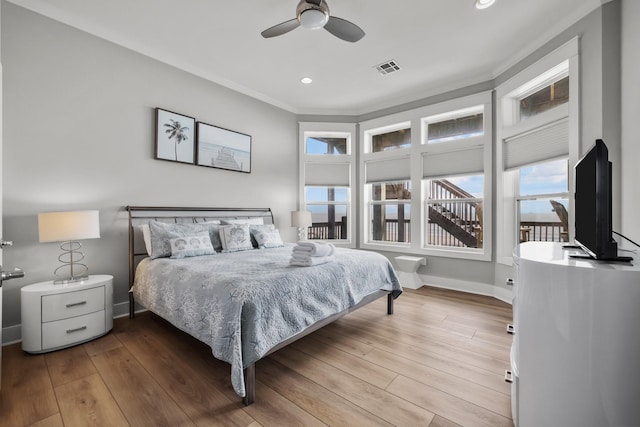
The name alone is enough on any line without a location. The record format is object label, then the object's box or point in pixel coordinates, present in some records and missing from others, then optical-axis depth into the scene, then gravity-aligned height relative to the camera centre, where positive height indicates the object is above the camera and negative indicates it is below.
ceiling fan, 2.22 +1.64
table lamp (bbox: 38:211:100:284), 2.23 -0.14
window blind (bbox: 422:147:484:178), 3.98 +0.78
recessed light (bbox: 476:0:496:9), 2.49 +1.93
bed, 1.66 -0.56
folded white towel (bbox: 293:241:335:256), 2.38 -0.31
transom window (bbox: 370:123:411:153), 4.73 +1.34
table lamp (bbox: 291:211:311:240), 4.49 -0.10
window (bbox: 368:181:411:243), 4.78 +0.02
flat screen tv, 1.16 +0.03
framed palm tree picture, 3.32 +0.94
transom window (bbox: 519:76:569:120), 2.98 +1.35
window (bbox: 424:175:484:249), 4.09 +0.04
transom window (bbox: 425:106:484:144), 4.06 +1.37
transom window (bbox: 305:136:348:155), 5.24 +1.30
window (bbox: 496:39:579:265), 2.83 +0.75
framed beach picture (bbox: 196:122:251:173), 3.71 +0.92
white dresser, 1.03 -0.51
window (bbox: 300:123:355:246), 5.13 +0.65
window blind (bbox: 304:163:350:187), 5.19 +0.73
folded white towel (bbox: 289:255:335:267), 2.29 -0.41
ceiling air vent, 3.59 +1.96
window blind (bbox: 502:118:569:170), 2.92 +0.80
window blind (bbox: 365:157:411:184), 4.68 +0.77
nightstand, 2.16 -0.84
